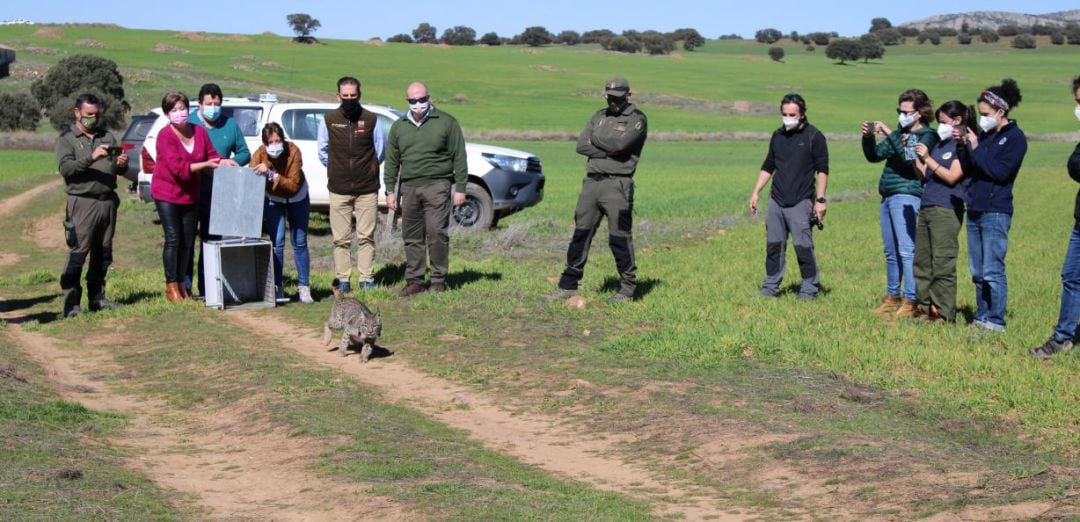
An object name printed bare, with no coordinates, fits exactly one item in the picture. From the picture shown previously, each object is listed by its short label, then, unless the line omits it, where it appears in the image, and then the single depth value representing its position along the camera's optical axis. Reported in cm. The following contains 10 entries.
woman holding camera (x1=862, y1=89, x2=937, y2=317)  1067
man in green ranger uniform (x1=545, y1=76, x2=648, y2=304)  1146
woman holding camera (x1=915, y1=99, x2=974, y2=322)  1016
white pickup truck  1798
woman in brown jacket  1223
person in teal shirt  1245
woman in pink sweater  1191
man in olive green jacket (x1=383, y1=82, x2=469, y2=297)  1246
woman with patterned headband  953
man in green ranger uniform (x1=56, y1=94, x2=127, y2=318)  1141
